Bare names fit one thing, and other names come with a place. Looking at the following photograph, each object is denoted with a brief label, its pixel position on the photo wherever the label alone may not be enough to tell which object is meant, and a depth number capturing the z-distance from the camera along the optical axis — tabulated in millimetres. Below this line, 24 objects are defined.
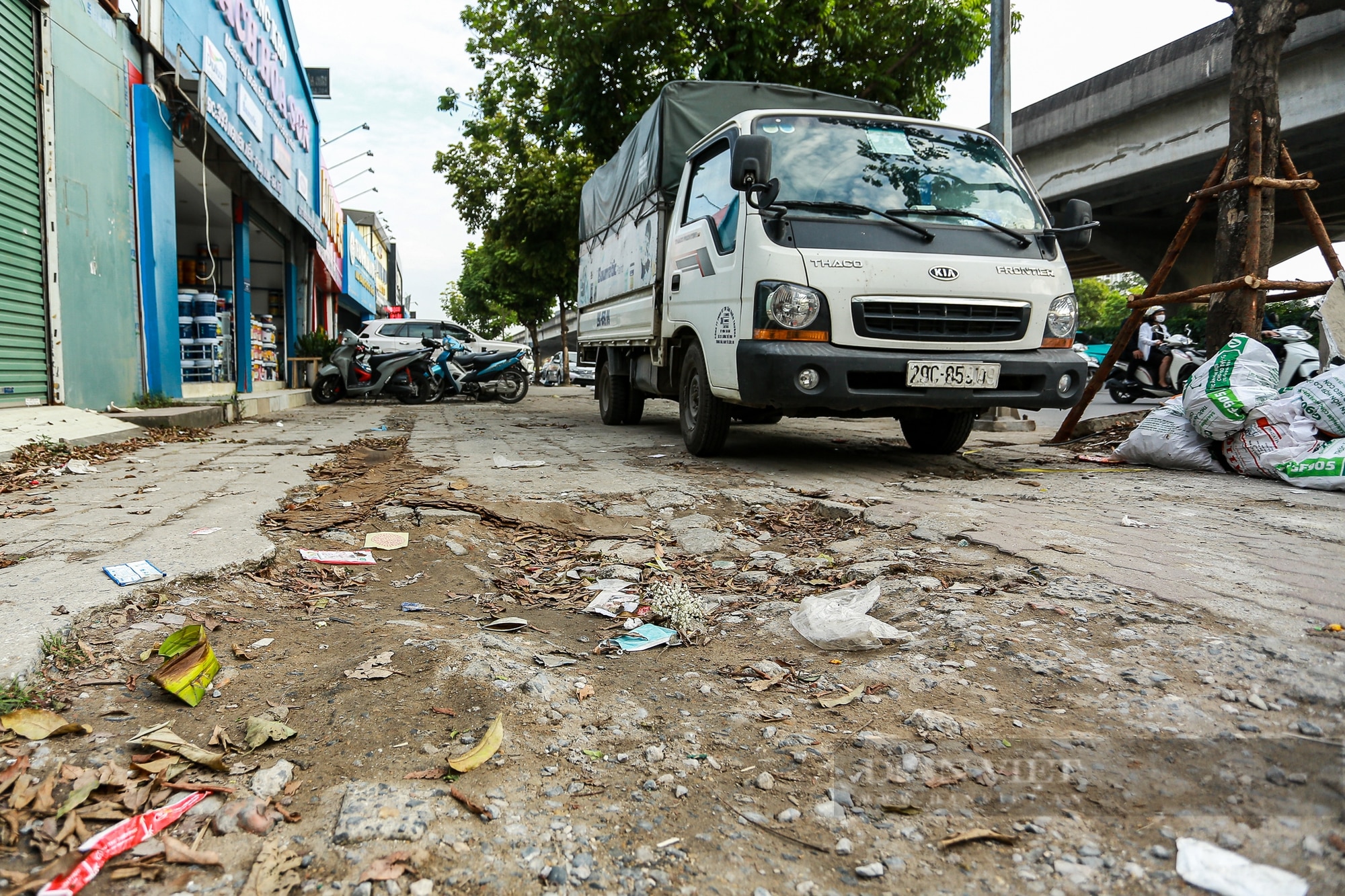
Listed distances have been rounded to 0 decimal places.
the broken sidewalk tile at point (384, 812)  1431
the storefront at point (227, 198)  8859
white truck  4723
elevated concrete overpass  12258
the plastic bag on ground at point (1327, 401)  4223
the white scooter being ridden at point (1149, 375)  11109
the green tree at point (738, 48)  10930
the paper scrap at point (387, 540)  3279
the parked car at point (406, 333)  16812
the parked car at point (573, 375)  35219
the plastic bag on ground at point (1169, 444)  4934
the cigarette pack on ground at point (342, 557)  3045
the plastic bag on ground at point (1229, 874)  1233
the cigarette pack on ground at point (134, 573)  2535
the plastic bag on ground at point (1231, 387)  4621
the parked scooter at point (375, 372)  13516
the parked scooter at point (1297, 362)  7125
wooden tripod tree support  5418
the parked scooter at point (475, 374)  13906
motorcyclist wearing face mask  12117
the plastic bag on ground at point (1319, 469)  4043
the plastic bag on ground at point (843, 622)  2246
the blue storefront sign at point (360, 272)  30203
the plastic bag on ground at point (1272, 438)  4363
